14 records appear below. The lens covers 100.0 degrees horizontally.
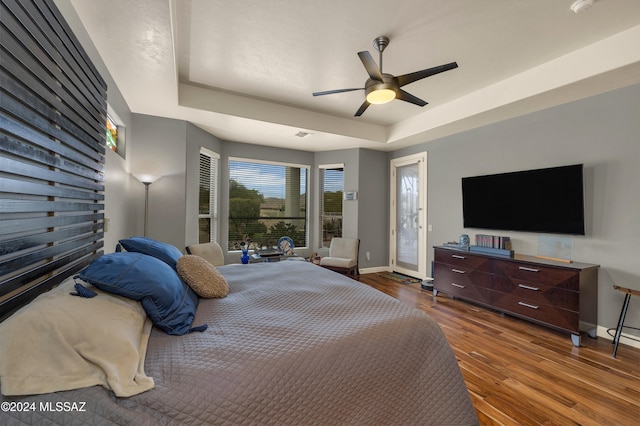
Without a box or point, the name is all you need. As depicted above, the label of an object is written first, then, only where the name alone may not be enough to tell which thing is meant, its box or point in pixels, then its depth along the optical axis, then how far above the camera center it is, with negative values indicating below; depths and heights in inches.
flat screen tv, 118.2 +9.2
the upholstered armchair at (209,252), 141.3 -20.0
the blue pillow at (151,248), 67.3 -8.8
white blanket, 31.9 -17.9
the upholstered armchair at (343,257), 185.9 -29.6
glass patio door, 195.8 +1.2
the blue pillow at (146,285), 46.0 -12.9
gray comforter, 35.2 -24.4
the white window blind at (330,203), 228.1 +11.4
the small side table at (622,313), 94.0 -34.3
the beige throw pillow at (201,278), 68.2 -16.5
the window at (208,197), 176.4 +11.7
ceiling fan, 88.9 +49.0
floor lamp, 135.4 +15.4
